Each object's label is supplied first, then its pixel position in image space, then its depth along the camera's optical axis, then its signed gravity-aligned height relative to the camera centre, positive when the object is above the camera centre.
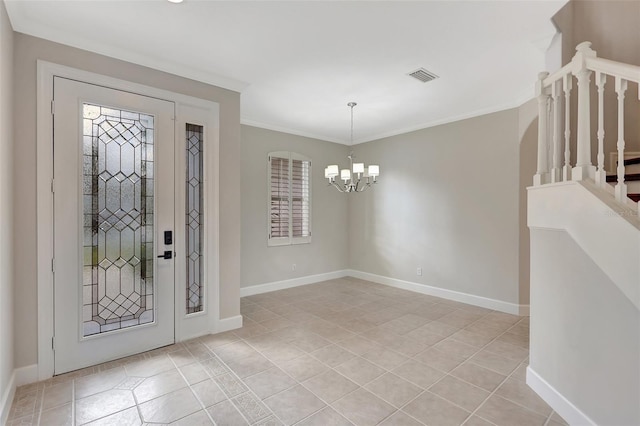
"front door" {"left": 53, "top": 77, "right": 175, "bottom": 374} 2.68 -0.11
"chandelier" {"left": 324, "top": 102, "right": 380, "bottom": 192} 4.08 +0.57
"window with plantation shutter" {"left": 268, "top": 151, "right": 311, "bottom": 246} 5.51 +0.25
